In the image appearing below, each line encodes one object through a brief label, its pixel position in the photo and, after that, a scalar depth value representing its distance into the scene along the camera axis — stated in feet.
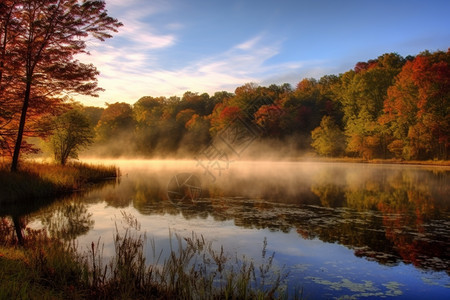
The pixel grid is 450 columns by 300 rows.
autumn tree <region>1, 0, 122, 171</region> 53.16
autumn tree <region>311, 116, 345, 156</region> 201.87
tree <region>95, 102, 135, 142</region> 320.29
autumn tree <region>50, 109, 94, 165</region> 90.68
